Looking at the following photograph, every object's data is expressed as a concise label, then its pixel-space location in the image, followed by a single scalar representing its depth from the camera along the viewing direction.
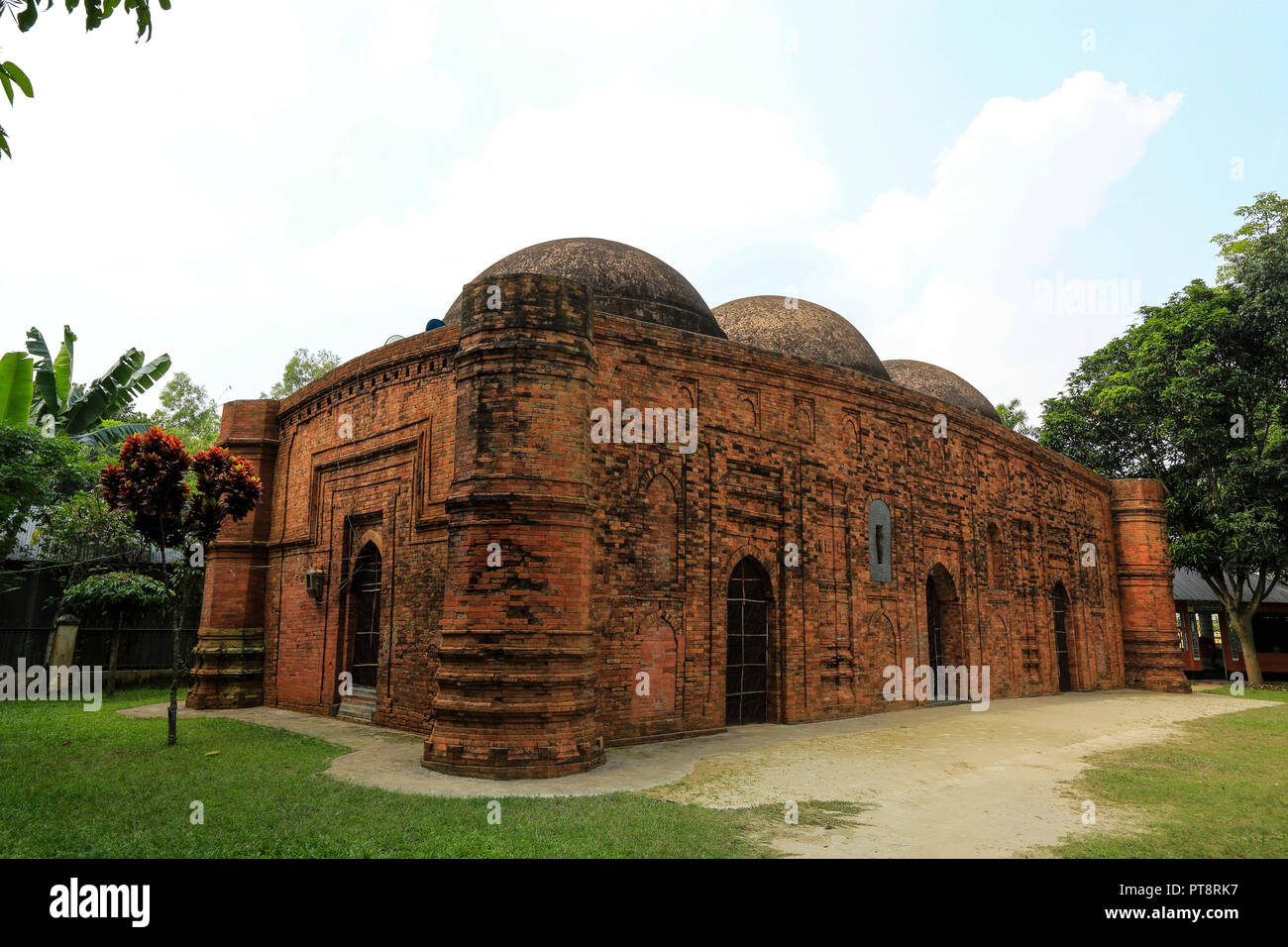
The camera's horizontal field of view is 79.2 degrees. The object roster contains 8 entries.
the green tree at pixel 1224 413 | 20.11
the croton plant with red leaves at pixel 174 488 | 8.96
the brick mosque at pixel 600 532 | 8.13
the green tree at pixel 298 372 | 31.17
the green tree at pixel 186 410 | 32.22
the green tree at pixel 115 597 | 15.20
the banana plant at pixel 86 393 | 13.05
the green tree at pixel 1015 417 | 33.00
